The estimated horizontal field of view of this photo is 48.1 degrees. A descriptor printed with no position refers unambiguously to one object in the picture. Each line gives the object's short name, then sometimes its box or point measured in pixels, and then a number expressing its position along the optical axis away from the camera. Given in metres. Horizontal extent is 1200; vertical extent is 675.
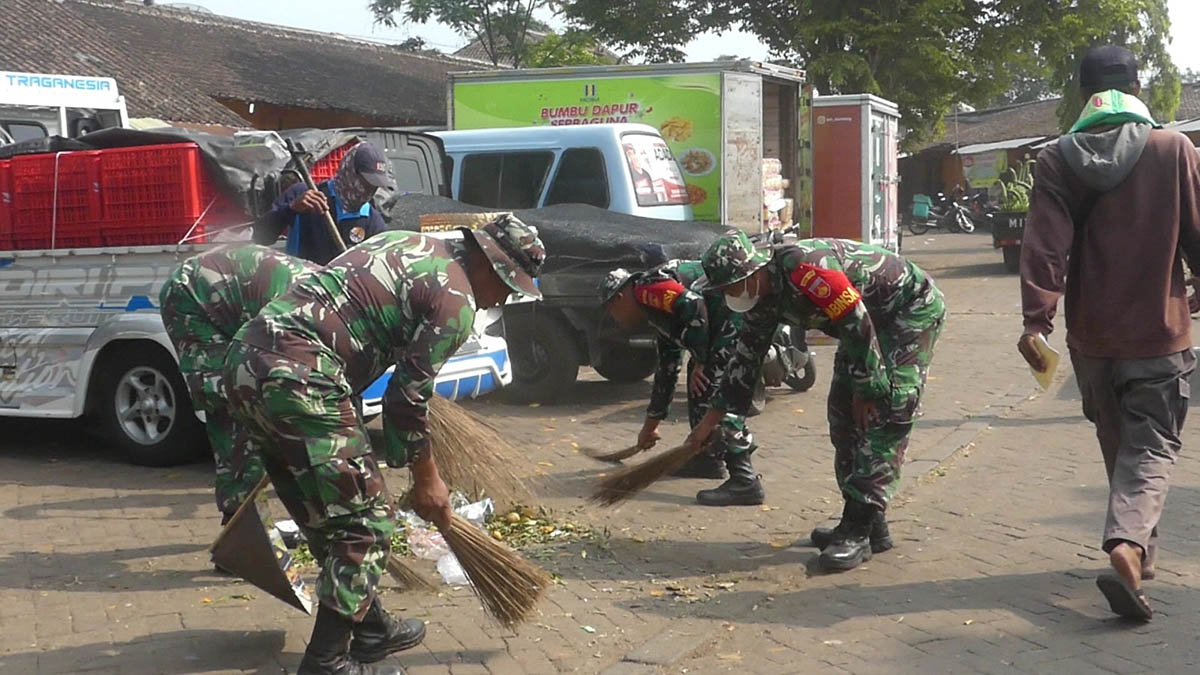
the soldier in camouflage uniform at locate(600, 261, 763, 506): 6.78
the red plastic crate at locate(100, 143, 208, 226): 7.18
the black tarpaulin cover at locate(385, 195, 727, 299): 9.20
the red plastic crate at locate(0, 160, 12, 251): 7.75
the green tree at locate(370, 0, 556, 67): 34.53
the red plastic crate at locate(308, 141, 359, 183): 7.91
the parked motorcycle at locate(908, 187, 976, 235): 36.53
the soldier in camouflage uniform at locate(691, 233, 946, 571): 5.37
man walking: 4.78
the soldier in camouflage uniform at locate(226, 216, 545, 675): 3.93
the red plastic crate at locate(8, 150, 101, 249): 7.48
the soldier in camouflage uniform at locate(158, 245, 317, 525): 5.36
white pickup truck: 7.39
